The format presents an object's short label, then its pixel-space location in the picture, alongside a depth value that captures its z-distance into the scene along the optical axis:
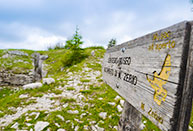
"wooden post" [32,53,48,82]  13.83
